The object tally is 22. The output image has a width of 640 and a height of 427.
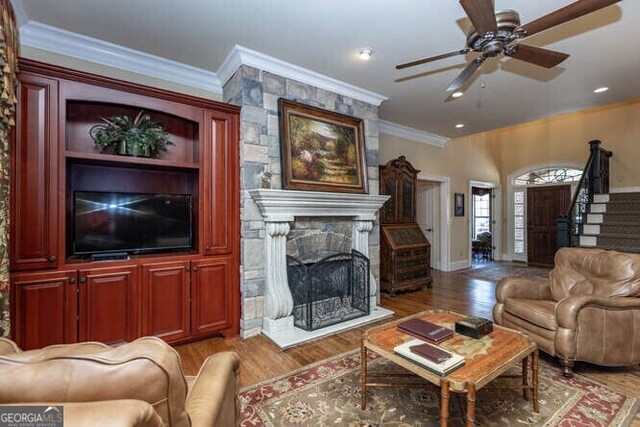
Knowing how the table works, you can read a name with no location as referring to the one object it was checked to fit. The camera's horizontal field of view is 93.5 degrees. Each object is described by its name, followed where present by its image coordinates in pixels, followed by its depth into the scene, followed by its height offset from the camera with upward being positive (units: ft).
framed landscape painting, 10.92 +2.58
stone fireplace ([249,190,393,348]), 10.07 -1.33
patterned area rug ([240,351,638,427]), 6.09 -4.17
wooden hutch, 15.69 -1.23
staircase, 14.44 -0.52
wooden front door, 22.86 -0.35
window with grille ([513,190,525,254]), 25.25 -0.62
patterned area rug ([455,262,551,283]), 19.79 -4.10
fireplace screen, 10.98 -2.99
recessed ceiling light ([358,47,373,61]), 9.69 +5.32
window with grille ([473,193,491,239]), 26.86 -0.01
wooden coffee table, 4.93 -2.73
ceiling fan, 5.76 +3.99
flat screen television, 8.58 -0.20
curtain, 5.92 +1.91
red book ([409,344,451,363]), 5.44 -2.59
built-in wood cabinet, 7.50 +0.04
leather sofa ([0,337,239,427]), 2.21 -1.36
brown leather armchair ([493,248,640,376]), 7.53 -2.60
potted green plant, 9.02 +2.45
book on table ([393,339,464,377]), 5.20 -2.66
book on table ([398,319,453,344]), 6.34 -2.56
